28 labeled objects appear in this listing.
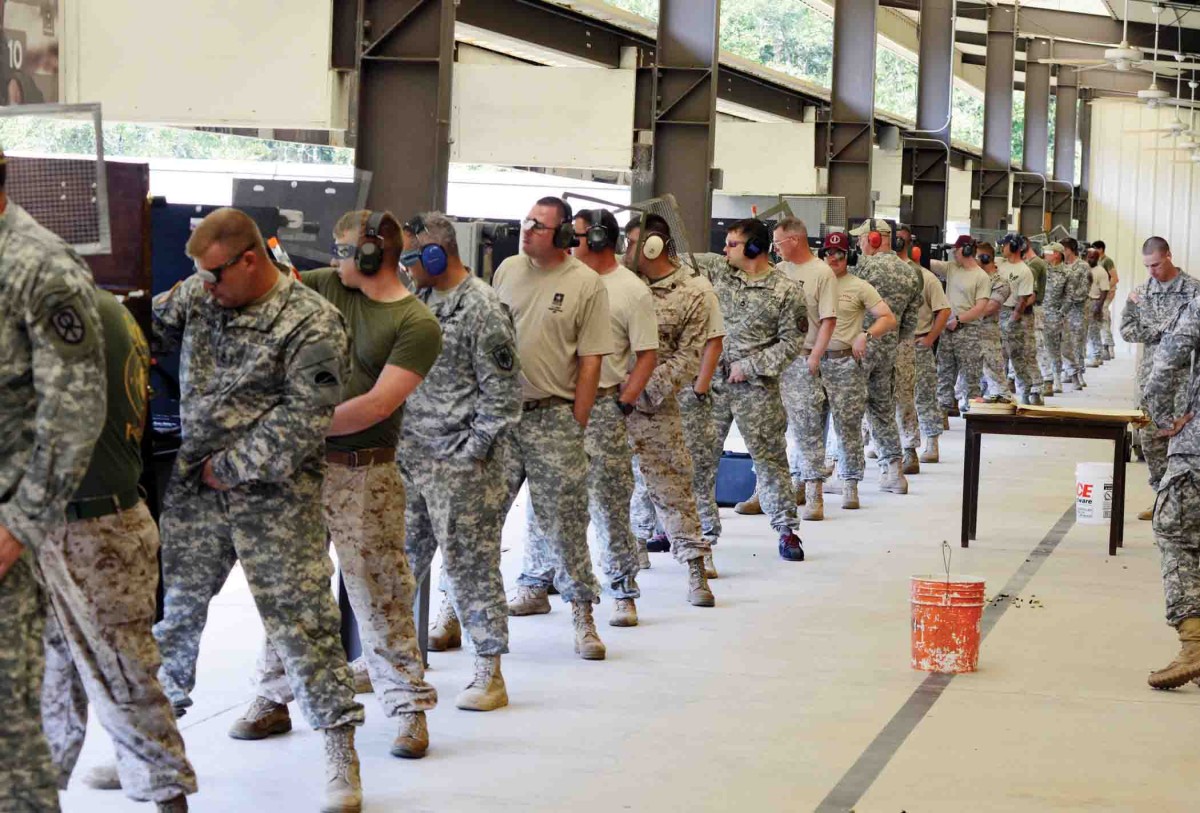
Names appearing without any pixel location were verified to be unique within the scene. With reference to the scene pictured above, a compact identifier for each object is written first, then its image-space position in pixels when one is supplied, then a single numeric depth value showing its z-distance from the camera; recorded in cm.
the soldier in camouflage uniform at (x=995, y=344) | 1783
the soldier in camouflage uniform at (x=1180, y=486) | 668
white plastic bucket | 1127
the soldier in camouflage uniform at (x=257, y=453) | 457
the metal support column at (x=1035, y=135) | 3712
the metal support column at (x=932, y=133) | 2470
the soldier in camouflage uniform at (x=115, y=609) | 419
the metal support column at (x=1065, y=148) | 4166
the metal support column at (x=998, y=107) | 3177
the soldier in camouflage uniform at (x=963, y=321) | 1730
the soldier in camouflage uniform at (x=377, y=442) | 529
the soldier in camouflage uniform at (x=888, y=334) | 1321
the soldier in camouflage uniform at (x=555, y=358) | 679
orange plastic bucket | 713
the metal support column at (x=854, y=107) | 2175
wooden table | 1033
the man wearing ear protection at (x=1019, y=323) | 1983
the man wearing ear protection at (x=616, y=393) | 771
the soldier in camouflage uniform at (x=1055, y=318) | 2288
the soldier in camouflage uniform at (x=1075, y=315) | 2389
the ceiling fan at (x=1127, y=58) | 2405
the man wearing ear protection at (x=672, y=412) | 856
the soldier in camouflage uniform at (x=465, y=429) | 591
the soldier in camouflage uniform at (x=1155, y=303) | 1084
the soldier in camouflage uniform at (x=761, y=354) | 983
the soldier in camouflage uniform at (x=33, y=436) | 332
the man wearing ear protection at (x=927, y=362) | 1530
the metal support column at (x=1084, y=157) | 4378
